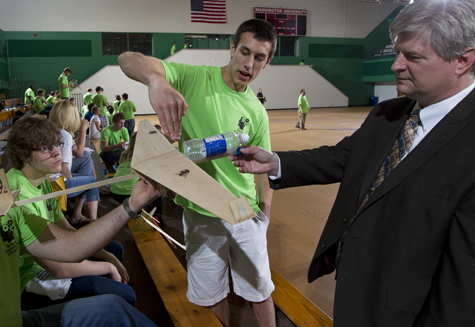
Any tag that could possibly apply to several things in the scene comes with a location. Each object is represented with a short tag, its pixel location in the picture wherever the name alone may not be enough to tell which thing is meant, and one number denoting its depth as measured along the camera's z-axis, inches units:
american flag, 829.8
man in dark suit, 41.1
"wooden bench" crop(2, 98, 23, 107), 510.5
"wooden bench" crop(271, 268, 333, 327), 89.2
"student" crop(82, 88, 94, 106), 477.1
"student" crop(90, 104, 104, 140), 309.0
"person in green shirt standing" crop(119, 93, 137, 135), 396.2
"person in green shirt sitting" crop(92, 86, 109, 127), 421.4
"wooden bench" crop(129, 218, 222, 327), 82.7
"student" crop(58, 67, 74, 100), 448.8
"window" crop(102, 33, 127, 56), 810.2
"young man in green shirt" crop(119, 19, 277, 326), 70.6
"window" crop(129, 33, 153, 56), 824.3
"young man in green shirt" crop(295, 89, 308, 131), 493.7
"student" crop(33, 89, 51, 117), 421.7
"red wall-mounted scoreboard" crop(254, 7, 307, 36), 881.5
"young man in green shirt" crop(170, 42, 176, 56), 807.7
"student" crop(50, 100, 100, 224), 153.4
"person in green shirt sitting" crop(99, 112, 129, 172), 237.6
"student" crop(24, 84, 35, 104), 542.6
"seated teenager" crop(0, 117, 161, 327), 54.3
